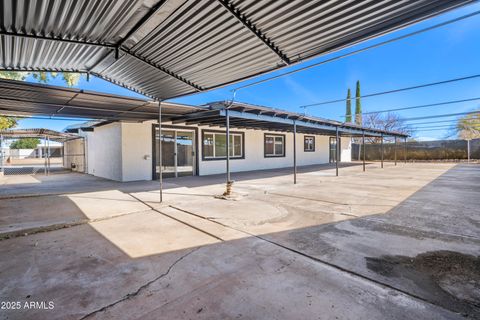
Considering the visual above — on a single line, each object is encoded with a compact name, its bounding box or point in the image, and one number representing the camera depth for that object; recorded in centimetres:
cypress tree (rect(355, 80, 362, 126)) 3531
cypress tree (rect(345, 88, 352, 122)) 3550
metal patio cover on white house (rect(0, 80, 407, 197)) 520
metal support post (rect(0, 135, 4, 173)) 1101
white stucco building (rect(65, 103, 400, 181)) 930
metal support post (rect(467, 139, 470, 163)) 1998
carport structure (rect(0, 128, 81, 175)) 1255
